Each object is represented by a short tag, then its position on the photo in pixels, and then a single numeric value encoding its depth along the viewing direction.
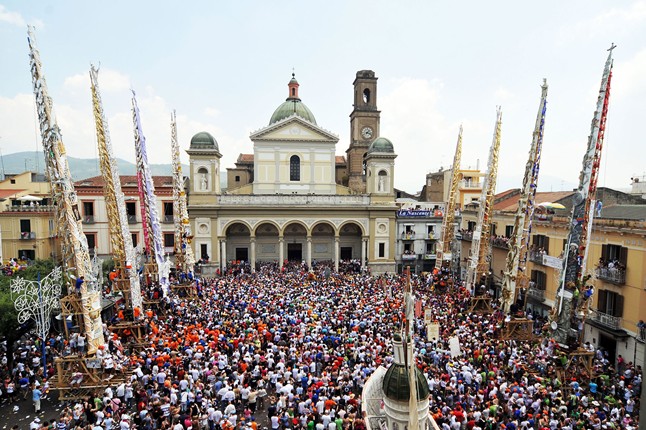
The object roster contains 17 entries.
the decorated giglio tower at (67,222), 13.98
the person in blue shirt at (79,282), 14.17
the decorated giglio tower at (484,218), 25.56
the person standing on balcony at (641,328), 16.31
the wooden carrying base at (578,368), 14.88
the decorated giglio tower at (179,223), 27.12
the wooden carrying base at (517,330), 18.75
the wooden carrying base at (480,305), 23.92
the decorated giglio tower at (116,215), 18.42
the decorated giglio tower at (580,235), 15.25
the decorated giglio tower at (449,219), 31.27
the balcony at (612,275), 18.14
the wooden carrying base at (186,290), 25.42
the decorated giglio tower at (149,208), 21.23
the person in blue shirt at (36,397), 12.95
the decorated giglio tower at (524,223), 19.95
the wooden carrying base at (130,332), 17.67
